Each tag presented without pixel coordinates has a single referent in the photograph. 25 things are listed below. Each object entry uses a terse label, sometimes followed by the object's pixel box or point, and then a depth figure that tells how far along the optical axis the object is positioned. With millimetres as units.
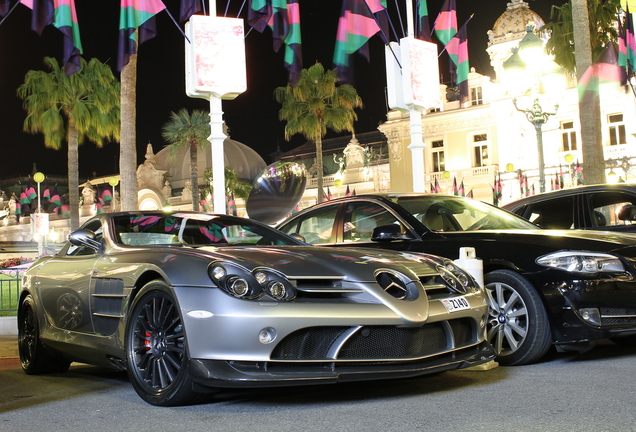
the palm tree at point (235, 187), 52281
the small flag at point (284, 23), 11961
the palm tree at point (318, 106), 32281
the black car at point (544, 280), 4844
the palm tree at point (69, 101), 30484
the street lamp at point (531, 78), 14031
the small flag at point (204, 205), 59188
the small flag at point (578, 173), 31436
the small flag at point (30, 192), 55641
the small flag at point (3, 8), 10581
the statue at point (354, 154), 52062
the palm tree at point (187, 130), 41250
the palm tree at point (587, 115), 12977
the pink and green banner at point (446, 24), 14094
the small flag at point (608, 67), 15844
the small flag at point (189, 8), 11094
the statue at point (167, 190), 69062
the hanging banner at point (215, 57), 9758
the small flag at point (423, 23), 14047
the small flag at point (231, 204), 52969
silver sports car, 3484
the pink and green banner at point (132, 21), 10906
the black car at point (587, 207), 6949
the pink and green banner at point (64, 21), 10812
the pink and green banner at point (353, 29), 12453
